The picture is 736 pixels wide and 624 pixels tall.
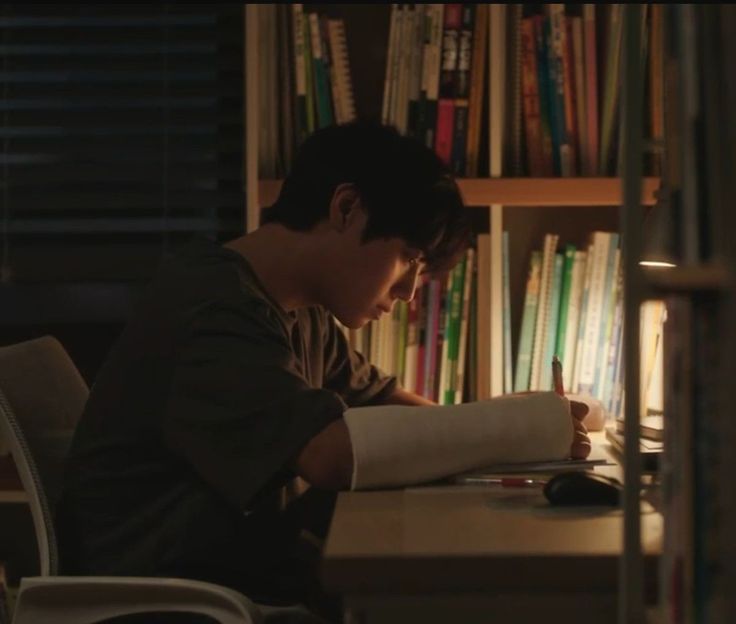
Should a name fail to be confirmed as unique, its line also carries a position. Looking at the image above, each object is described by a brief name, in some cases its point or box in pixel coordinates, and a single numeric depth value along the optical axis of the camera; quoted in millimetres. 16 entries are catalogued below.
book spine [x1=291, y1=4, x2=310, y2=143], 2492
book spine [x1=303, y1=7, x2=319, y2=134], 2498
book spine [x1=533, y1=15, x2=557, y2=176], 2485
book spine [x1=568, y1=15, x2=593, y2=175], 2486
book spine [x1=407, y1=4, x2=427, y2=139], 2473
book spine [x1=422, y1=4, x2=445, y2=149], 2461
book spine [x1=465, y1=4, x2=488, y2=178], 2469
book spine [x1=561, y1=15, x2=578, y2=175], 2484
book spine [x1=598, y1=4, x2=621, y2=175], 2469
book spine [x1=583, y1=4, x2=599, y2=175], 2484
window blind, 2789
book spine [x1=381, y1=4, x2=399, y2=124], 2480
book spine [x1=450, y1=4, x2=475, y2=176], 2471
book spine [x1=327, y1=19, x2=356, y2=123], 2506
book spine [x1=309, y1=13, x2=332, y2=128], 2496
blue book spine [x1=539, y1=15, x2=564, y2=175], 2484
